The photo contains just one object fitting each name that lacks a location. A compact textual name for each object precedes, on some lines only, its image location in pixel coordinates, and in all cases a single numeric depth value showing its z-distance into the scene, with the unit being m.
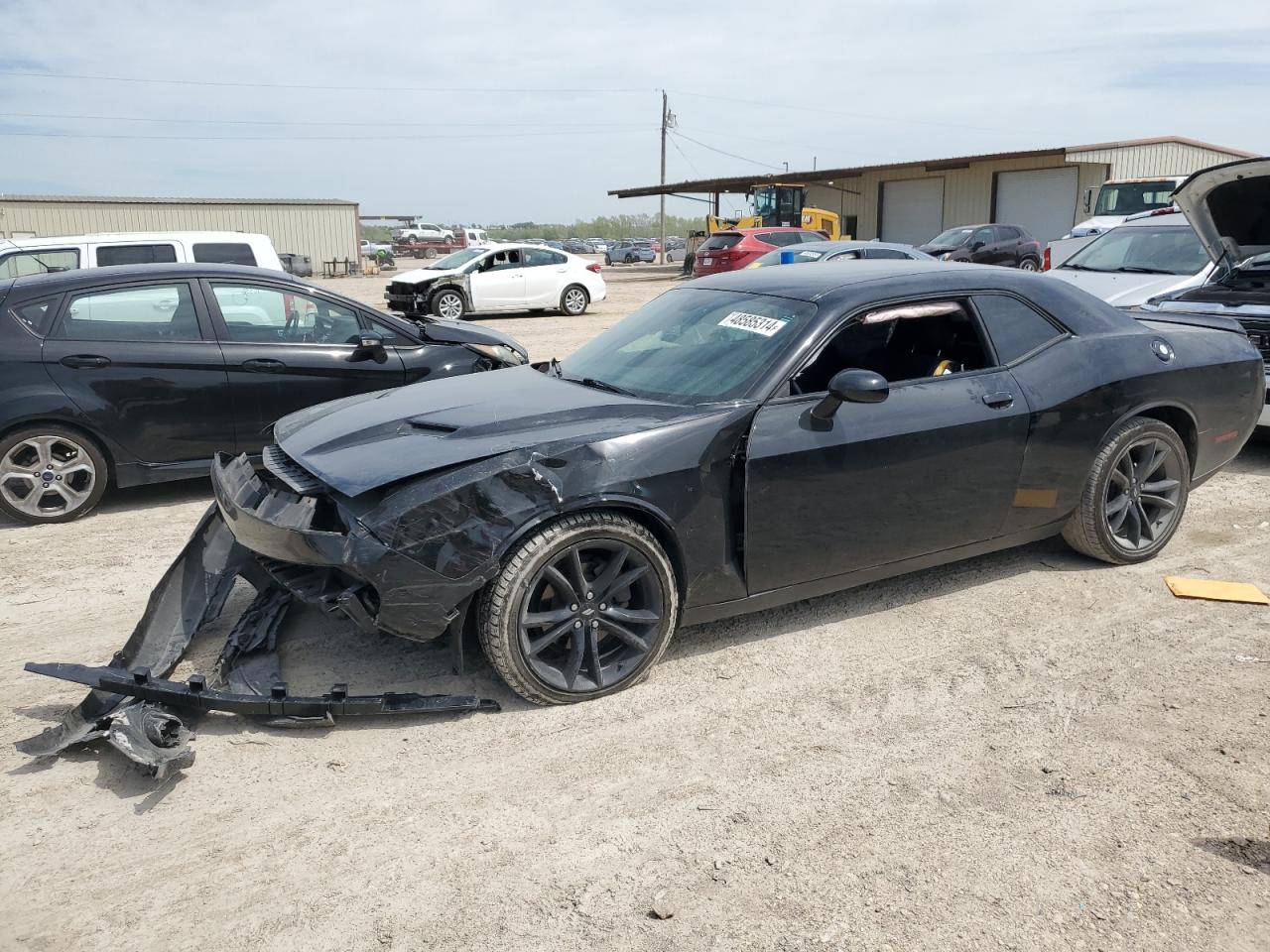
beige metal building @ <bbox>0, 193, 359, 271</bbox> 36.62
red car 24.97
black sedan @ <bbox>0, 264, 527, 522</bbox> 6.36
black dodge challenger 3.70
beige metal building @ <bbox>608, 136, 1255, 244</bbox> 33.50
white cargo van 10.52
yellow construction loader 40.12
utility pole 59.84
